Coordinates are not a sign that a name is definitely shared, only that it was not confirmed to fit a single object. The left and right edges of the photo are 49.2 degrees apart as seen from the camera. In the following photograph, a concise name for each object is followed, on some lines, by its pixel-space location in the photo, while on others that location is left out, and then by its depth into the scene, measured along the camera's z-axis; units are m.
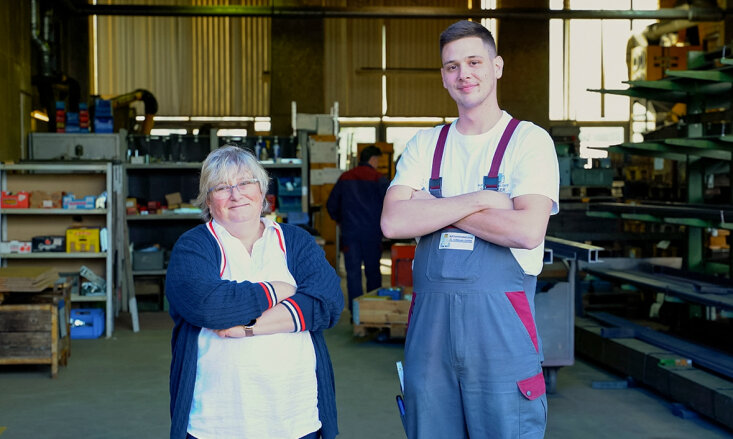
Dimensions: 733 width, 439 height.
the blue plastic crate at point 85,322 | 6.95
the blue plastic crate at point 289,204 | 8.63
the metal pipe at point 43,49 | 10.06
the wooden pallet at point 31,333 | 5.38
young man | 1.96
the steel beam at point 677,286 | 4.95
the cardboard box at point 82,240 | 6.93
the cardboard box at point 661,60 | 13.23
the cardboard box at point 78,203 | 6.90
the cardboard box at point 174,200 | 8.59
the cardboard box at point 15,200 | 6.83
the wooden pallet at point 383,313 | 6.39
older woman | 2.06
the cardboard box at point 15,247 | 6.89
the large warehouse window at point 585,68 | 18.16
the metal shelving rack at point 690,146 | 6.09
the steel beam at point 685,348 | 4.68
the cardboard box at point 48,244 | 6.91
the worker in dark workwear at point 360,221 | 7.41
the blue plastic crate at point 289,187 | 8.62
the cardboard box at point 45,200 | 6.91
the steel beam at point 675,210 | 5.23
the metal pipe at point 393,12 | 12.50
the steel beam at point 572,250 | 4.35
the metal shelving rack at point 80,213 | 6.85
